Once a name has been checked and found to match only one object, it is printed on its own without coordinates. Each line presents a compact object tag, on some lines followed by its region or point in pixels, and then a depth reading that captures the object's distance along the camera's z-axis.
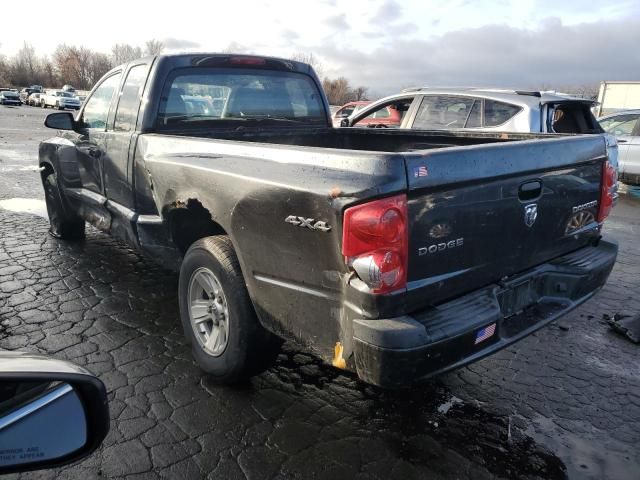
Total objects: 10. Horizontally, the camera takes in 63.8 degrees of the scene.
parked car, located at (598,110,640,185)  10.51
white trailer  26.08
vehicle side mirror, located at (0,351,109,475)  1.14
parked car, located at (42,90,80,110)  43.99
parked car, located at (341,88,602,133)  6.54
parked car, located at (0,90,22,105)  49.38
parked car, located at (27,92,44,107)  51.84
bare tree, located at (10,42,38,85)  94.25
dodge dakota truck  2.20
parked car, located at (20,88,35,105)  58.46
